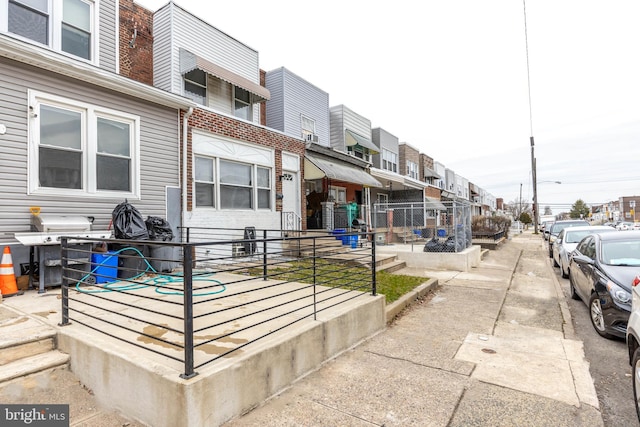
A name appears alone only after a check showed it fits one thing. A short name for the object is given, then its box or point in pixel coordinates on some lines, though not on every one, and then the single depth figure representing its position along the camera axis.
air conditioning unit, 14.82
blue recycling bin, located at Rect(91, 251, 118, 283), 5.97
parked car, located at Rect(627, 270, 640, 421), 2.91
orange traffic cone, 5.04
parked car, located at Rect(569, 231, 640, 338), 4.59
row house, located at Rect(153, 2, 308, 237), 8.79
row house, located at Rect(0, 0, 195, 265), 5.62
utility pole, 14.70
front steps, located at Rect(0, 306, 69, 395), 2.89
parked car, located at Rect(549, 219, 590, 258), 15.56
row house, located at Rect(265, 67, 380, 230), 12.98
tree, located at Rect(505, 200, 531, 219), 75.76
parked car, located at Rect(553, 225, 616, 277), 9.71
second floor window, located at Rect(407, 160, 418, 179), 27.67
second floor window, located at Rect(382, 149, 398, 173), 23.20
